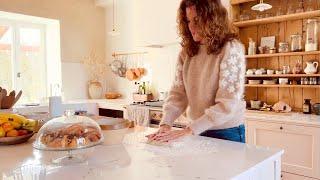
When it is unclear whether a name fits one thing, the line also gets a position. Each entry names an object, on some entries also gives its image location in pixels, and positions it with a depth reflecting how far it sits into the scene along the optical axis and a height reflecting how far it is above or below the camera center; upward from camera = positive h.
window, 3.84 +0.42
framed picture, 2.96 +0.44
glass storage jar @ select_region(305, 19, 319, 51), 2.59 +0.44
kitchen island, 0.88 -0.27
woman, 1.25 +0.03
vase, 4.42 -0.07
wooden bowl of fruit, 1.32 -0.20
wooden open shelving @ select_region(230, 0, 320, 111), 2.71 +0.28
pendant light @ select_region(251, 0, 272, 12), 2.44 +0.66
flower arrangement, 4.46 +0.31
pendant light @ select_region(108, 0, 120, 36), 4.49 +1.09
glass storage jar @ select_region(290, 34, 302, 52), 2.72 +0.39
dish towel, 3.32 -0.34
